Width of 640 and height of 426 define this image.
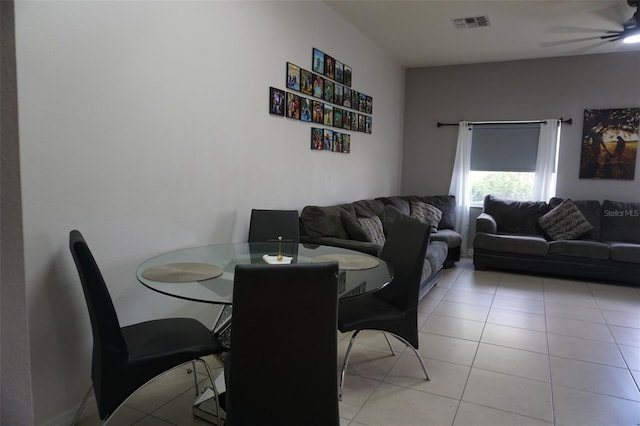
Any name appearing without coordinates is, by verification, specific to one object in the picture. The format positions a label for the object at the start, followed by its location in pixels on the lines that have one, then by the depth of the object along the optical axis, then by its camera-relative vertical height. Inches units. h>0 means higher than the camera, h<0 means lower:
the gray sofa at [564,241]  185.2 -27.0
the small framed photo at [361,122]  193.5 +25.3
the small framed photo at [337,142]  171.2 +13.8
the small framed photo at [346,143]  179.6 +14.1
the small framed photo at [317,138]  155.6 +13.8
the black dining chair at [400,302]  91.8 -29.8
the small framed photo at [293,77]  138.0 +32.4
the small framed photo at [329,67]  160.6 +42.0
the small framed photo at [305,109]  147.0 +23.2
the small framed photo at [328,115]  162.2 +23.6
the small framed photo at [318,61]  152.9 +41.9
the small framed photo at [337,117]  169.3 +23.8
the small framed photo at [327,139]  163.2 +14.2
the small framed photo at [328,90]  160.7 +32.7
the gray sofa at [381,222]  139.6 -18.7
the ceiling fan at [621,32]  149.5 +61.5
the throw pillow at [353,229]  143.4 -18.0
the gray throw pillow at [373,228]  158.8 -19.9
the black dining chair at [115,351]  62.9 -29.9
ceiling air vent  169.3 +64.7
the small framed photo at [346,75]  175.8 +42.2
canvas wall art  210.2 +21.3
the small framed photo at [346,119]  177.2 +24.1
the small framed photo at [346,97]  175.7 +33.3
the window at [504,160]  229.6 +11.7
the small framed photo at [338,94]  168.1 +32.8
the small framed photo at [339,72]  169.6 +42.3
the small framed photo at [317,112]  154.5 +23.4
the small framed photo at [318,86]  153.4 +32.8
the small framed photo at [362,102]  192.0 +34.2
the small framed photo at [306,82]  145.3 +32.5
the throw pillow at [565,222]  201.9 -19.0
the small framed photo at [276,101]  130.6 +22.9
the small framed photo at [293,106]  139.6 +23.1
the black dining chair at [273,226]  120.7 -15.3
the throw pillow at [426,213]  215.8 -17.7
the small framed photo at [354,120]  185.9 +25.0
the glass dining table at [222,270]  70.0 -18.8
